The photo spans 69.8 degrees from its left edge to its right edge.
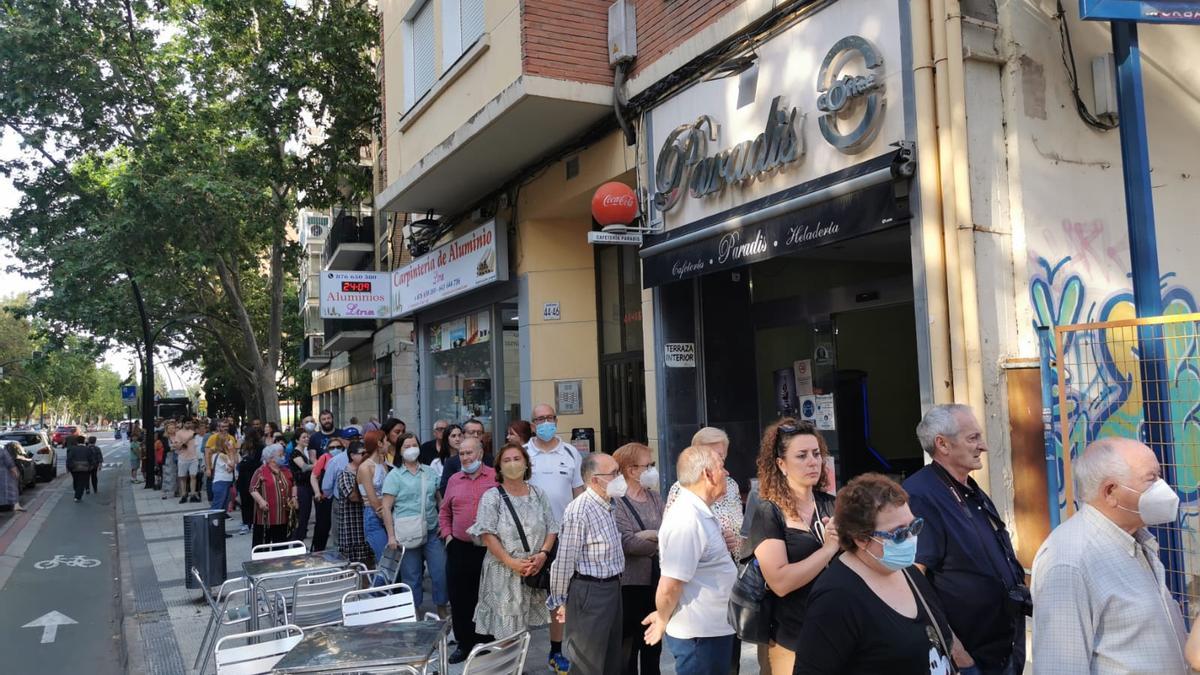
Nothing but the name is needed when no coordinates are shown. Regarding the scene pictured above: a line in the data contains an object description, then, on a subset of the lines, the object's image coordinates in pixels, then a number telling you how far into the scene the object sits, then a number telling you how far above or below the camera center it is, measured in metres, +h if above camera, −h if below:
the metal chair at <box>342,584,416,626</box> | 5.27 -1.27
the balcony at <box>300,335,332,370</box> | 33.16 +2.06
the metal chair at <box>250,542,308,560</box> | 7.18 -1.26
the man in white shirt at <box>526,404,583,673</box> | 7.01 -0.57
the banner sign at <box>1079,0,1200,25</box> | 4.61 +1.98
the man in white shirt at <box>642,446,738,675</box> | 3.95 -0.90
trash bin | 9.06 -1.41
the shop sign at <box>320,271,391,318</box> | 14.75 +1.93
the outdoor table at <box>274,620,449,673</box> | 3.77 -1.14
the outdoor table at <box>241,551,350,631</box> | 6.19 -1.20
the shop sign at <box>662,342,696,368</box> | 9.08 +0.40
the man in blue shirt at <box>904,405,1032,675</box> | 3.28 -0.72
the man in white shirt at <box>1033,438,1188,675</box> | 2.60 -0.64
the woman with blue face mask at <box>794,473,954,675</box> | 2.48 -0.65
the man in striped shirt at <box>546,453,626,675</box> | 4.71 -0.98
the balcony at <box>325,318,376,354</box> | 23.47 +2.02
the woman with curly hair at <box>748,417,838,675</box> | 3.50 -0.59
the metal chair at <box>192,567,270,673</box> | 5.91 -1.62
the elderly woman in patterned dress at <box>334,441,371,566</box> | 8.48 -1.14
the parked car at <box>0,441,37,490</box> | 22.59 -1.28
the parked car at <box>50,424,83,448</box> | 51.98 -1.34
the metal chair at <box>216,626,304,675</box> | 4.36 -1.27
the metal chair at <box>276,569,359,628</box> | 6.00 -1.37
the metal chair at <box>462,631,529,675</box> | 4.00 -1.25
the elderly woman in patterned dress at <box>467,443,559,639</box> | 5.74 -1.03
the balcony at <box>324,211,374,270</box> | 23.36 +4.54
